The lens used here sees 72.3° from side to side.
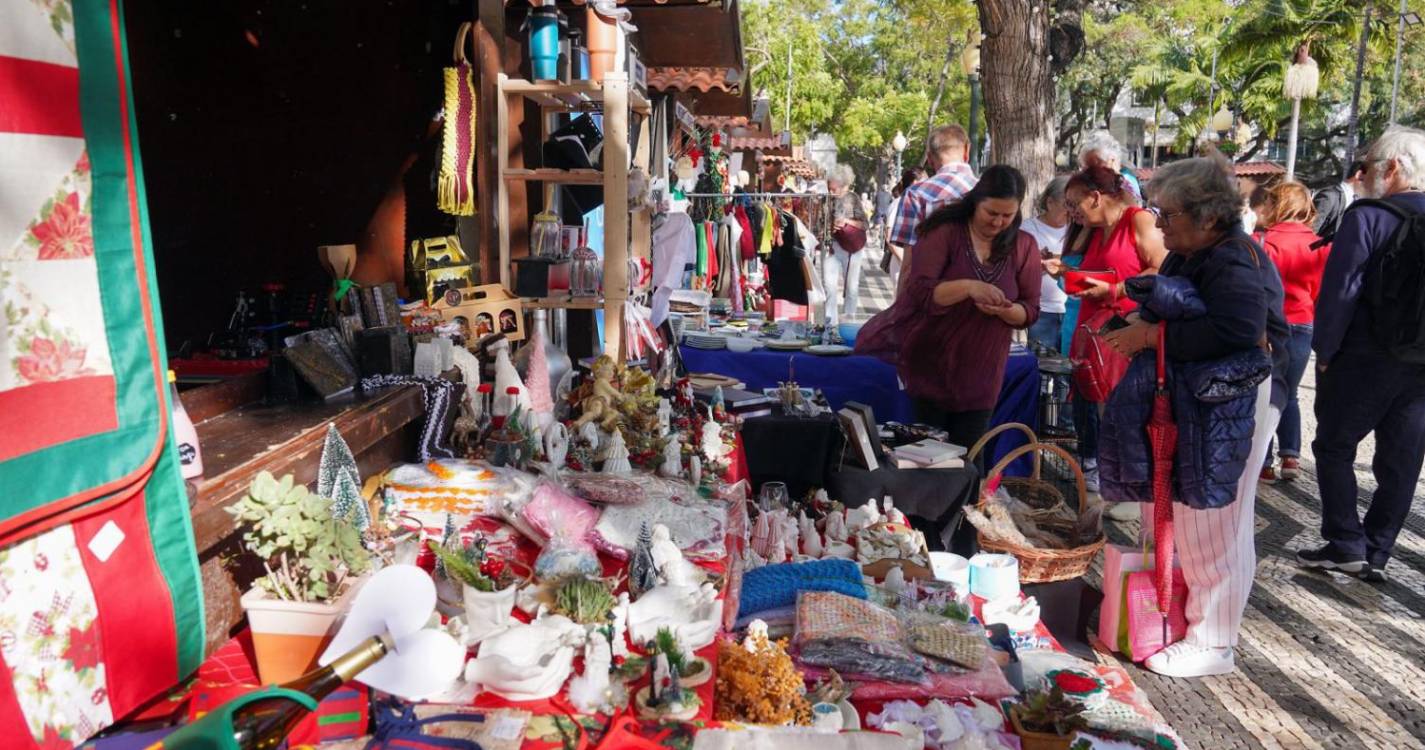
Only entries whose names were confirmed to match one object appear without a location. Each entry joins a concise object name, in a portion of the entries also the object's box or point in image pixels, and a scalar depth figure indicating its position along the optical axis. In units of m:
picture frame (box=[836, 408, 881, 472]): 4.01
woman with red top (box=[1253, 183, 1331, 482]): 5.33
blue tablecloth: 5.52
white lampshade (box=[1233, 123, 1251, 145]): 30.78
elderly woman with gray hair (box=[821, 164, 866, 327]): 9.99
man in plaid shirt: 5.89
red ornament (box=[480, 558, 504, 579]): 2.05
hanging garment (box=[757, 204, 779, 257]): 11.42
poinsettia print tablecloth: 1.15
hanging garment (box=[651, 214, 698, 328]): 5.85
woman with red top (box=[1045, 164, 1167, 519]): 4.96
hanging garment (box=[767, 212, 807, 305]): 9.87
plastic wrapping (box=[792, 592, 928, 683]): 2.20
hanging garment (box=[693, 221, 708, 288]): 9.99
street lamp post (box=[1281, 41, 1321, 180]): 20.81
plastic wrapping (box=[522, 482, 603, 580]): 2.11
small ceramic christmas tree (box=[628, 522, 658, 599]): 2.14
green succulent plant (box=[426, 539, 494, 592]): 1.95
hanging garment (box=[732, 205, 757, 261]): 11.48
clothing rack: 10.43
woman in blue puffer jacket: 3.14
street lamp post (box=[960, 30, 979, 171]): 13.85
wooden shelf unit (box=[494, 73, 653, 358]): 3.99
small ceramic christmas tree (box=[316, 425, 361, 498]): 2.11
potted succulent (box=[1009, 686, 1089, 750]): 2.10
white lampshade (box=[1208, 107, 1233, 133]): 27.36
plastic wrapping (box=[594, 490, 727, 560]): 2.38
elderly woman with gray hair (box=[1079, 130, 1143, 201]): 5.48
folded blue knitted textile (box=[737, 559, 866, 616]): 2.51
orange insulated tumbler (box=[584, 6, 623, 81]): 3.96
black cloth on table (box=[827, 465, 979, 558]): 3.97
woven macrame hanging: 3.74
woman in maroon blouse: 4.09
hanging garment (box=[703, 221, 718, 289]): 10.18
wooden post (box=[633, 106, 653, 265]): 4.88
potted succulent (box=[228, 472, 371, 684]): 1.68
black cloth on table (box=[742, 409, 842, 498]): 4.19
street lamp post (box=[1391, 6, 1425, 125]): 19.82
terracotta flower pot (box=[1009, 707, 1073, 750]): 2.09
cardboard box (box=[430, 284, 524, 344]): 3.66
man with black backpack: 3.99
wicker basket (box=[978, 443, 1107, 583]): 3.82
